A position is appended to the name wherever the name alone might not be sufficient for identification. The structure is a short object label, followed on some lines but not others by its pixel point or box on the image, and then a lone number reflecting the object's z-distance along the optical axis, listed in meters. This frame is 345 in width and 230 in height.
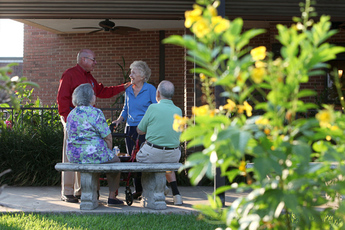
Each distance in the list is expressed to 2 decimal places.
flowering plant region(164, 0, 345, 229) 2.93
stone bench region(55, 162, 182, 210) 9.14
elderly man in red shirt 10.45
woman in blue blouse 10.73
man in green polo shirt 9.52
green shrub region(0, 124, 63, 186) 13.01
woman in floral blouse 9.32
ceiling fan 17.78
